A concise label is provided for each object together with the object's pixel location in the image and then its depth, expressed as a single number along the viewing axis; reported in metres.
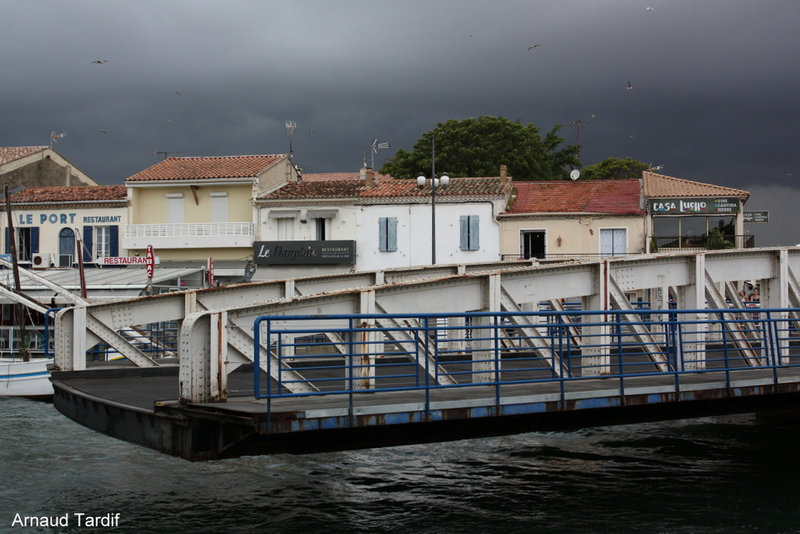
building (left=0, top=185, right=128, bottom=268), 51.03
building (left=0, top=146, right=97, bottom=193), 53.94
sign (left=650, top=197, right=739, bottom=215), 44.50
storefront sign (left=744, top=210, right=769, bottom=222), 45.47
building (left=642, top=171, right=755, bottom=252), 44.44
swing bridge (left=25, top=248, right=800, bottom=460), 9.98
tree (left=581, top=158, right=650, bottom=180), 74.19
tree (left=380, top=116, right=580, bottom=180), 63.41
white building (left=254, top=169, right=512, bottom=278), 46.66
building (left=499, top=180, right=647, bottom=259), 45.19
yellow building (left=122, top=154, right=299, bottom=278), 49.84
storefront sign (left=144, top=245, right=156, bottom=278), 34.53
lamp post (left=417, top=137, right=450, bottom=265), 38.52
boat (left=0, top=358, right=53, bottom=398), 25.86
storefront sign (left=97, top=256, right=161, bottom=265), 48.78
